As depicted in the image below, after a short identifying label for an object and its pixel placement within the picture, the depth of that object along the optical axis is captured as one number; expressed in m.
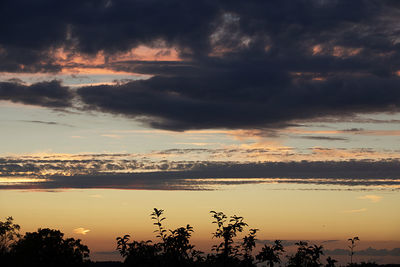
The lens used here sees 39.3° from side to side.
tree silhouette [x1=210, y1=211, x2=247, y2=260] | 52.83
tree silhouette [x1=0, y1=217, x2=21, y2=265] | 114.62
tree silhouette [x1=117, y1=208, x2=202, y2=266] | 47.56
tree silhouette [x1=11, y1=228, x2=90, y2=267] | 88.50
